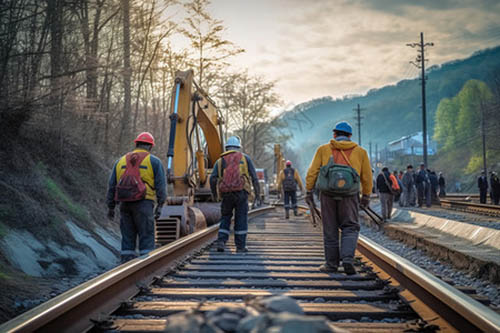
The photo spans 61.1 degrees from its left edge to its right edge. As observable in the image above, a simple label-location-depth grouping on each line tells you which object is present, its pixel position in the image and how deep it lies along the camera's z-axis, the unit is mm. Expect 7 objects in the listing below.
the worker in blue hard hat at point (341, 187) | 5031
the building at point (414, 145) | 108788
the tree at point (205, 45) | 22469
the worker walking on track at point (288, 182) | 14910
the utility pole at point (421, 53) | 41725
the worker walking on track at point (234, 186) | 7086
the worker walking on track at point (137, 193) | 5793
